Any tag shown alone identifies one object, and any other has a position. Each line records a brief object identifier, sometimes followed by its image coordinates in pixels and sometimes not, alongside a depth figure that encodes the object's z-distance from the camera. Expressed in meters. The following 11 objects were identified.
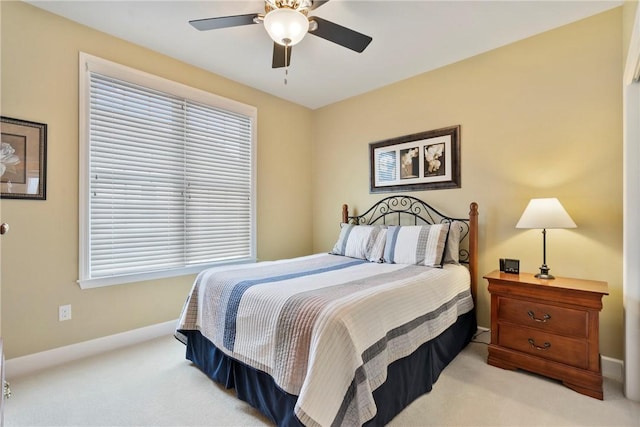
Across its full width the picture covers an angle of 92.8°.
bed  1.45
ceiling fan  1.80
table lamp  2.17
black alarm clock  2.46
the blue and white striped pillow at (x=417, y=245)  2.67
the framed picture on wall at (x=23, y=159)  2.20
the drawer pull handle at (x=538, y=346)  2.16
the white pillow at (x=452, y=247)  2.75
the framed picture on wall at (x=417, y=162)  3.11
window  2.59
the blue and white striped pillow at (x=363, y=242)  3.02
